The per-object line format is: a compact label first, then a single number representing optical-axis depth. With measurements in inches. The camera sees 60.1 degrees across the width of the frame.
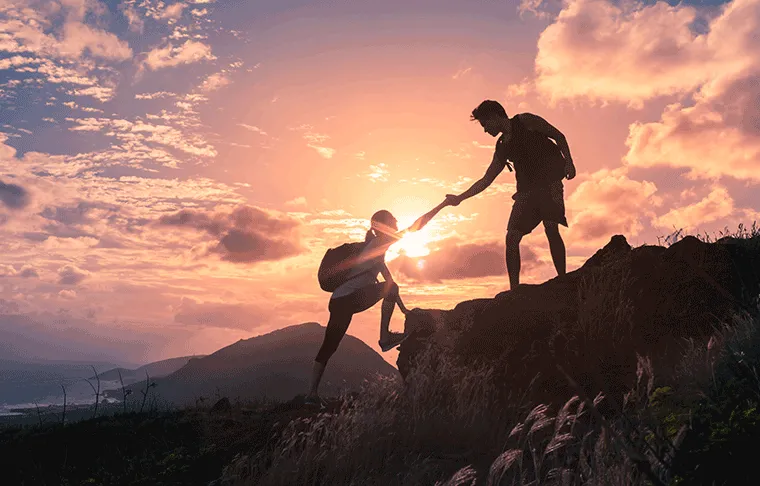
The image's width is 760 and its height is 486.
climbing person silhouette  337.1
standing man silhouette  322.0
